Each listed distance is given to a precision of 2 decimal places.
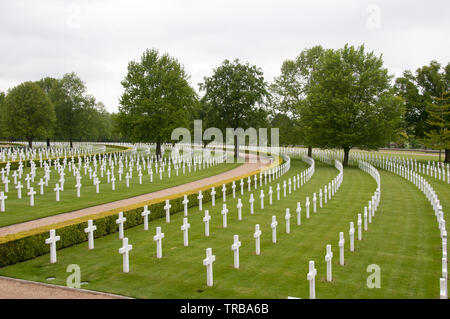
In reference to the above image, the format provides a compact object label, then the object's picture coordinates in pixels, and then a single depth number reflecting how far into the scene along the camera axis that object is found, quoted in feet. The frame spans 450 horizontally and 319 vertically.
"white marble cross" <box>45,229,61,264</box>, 35.27
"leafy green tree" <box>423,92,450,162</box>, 147.23
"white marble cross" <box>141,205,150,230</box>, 48.57
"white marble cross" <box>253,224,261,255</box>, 38.14
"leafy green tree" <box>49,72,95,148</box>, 220.64
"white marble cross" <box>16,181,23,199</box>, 66.33
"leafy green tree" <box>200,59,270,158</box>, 177.17
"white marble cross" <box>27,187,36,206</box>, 61.12
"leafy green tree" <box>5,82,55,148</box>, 192.24
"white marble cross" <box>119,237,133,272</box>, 32.90
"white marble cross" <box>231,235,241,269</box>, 33.83
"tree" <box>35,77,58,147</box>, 282.56
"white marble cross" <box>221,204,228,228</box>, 50.05
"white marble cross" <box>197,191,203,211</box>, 62.26
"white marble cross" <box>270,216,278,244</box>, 42.63
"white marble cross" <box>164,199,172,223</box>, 52.70
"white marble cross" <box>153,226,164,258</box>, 36.65
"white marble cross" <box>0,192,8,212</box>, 55.52
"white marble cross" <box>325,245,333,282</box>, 30.17
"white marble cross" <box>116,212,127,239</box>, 43.57
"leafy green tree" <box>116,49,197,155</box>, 146.20
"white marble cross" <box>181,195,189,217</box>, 57.52
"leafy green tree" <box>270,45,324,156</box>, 189.98
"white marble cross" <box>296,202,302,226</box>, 51.68
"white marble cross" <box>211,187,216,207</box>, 66.18
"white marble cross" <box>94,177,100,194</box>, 74.35
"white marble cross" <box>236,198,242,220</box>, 54.65
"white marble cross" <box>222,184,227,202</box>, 70.80
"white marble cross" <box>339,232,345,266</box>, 34.61
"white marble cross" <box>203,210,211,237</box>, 45.06
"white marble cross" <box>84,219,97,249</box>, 39.86
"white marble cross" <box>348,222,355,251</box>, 38.96
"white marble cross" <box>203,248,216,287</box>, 30.01
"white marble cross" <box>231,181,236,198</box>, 76.97
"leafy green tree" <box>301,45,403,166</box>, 145.59
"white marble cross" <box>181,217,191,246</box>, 41.16
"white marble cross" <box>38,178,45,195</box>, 70.44
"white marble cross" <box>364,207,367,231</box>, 48.75
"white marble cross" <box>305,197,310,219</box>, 56.05
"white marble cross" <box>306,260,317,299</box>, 26.37
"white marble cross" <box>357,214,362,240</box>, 43.91
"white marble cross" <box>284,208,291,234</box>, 47.03
